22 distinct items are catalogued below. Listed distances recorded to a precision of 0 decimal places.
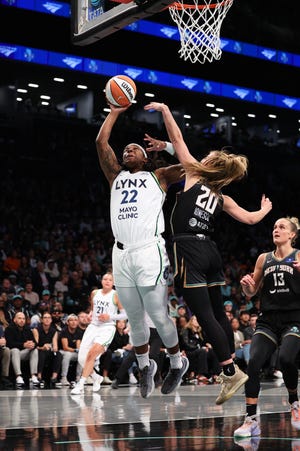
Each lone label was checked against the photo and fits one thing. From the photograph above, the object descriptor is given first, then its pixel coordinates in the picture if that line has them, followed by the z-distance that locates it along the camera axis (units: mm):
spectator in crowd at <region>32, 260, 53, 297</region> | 18344
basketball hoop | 9031
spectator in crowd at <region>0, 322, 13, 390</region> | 14163
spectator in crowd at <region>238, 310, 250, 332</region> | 17283
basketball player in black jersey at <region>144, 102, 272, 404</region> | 7016
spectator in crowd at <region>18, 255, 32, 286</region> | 18403
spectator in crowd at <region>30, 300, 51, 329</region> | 15359
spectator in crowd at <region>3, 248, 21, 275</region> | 18922
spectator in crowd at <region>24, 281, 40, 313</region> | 16981
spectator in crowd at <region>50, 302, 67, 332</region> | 15705
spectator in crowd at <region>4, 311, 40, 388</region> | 14366
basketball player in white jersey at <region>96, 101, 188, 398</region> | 7234
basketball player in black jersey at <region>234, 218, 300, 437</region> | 7223
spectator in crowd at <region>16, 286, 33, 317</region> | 15988
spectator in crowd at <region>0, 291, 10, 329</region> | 15056
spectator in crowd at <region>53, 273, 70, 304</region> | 18438
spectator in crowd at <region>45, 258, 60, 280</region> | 18938
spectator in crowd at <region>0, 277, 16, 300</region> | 16750
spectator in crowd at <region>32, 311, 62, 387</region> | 14836
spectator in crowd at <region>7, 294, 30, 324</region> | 15141
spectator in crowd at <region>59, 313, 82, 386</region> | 15031
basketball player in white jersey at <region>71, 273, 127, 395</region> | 13227
